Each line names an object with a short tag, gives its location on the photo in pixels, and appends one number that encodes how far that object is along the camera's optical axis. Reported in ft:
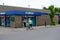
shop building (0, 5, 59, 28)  37.20
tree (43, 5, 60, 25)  48.63
